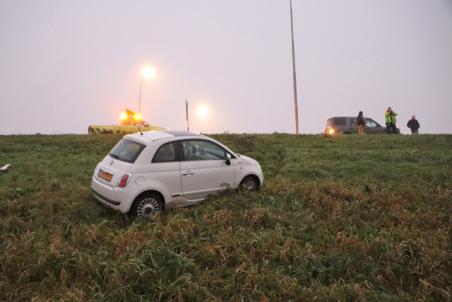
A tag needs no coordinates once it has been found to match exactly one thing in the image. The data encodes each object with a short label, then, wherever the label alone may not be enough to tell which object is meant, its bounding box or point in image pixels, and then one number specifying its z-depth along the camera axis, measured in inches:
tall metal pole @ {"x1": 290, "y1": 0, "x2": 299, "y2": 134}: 1132.0
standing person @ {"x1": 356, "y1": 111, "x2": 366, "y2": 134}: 916.6
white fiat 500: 255.3
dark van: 972.6
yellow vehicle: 790.5
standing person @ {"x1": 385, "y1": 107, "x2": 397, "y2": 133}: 930.7
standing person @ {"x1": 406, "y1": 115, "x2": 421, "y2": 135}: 1023.0
